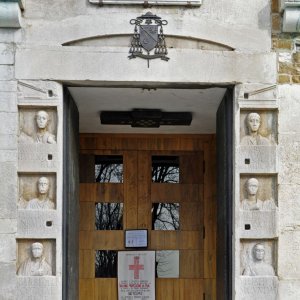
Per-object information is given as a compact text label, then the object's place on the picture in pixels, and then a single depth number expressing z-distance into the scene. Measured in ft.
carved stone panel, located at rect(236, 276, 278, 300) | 21.42
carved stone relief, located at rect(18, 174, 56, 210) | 21.54
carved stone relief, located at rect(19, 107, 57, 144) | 21.74
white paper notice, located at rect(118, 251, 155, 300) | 27.55
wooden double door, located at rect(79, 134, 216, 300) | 27.76
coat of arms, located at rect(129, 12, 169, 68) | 21.79
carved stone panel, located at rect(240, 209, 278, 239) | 21.66
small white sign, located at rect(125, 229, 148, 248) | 27.73
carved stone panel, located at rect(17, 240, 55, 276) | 21.29
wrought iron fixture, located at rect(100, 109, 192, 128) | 25.09
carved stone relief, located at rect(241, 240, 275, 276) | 21.54
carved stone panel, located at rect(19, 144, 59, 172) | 21.61
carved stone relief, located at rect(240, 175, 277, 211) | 21.76
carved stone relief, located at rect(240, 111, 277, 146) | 21.95
